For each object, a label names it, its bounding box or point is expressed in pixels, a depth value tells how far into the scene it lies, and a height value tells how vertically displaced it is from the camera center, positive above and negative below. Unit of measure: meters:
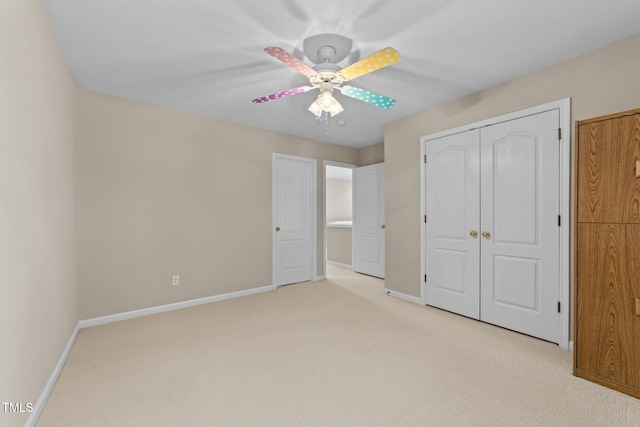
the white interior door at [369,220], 5.13 -0.16
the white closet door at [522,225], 2.59 -0.14
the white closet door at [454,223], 3.17 -0.14
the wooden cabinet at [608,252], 1.81 -0.28
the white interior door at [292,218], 4.52 -0.11
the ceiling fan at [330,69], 1.96 +1.01
